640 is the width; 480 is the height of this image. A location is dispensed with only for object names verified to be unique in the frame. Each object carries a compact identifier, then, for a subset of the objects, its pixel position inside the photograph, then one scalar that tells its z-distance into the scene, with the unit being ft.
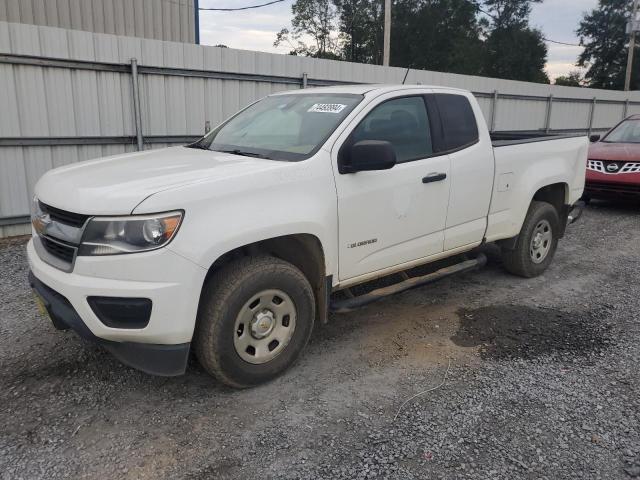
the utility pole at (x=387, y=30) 56.49
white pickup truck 9.41
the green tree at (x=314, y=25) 164.55
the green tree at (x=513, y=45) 158.92
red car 29.66
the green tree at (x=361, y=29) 156.35
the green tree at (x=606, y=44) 175.63
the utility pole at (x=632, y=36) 86.63
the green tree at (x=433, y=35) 157.48
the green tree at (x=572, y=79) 183.05
